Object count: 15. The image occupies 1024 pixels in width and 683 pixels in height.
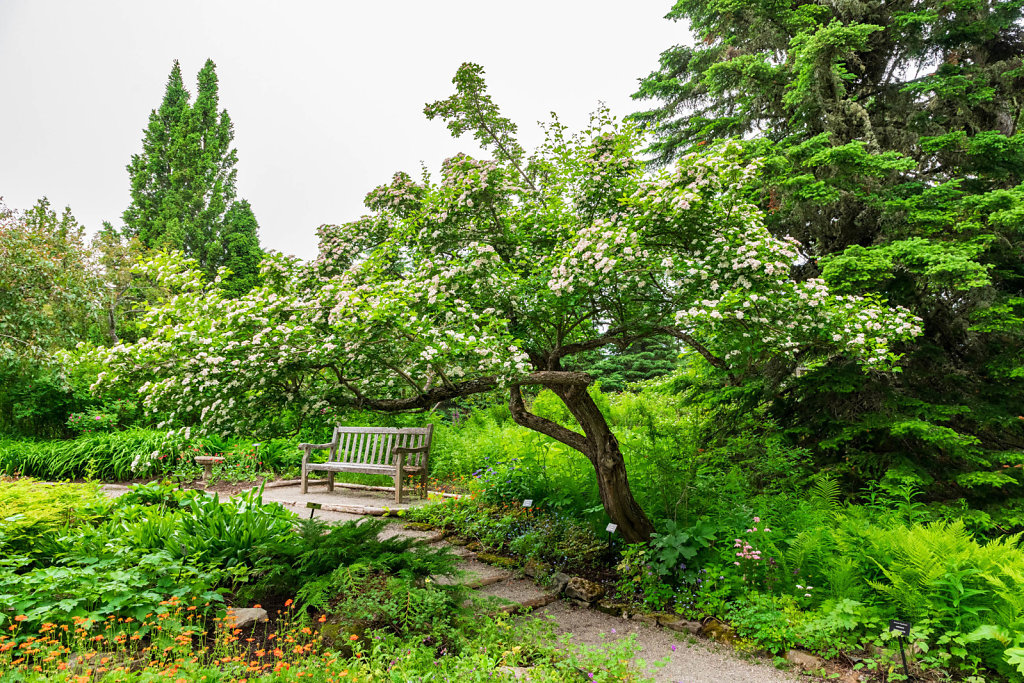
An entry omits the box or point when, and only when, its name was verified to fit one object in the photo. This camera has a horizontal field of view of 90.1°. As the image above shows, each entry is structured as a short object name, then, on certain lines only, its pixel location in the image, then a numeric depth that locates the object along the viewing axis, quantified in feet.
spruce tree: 17.97
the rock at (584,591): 15.21
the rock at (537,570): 16.56
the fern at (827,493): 17.10
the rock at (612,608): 14.57
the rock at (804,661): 11.12
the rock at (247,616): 11.26
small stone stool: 26.61
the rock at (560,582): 15.79
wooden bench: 23.97
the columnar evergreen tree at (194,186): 72.08
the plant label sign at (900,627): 9.21
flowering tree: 13.19
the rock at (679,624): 13.41
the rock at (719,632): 12.71
